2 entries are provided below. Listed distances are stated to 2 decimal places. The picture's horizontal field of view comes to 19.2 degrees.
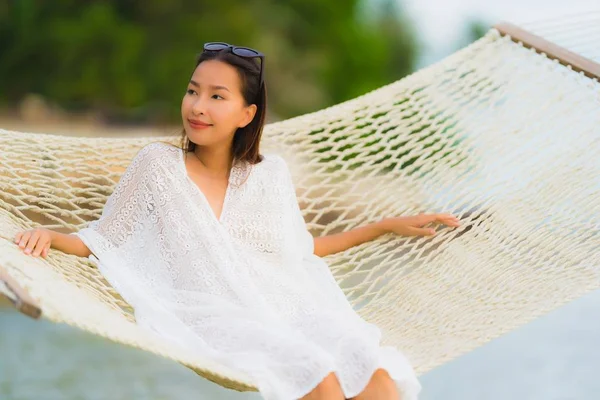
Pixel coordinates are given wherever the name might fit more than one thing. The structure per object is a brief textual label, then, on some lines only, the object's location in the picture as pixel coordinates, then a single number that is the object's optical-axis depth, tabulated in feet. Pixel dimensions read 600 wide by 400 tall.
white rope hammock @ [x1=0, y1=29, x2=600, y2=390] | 13.14
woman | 11.93
